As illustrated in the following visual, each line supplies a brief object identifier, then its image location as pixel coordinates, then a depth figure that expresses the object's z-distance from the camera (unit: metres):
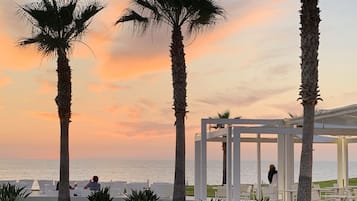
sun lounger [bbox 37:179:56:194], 23.88
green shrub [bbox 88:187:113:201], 19.05
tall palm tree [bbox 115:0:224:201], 17.97
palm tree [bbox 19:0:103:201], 19.83
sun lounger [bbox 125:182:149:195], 23.77
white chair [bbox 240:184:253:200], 22.66
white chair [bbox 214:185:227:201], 22.46
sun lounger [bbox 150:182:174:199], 23.23
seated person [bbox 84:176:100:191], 23.12
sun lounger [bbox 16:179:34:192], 23.97
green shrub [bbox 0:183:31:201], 18.20
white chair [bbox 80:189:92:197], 23.10
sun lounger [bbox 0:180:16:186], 23.16
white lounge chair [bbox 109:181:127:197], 23.45
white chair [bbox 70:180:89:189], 24.67
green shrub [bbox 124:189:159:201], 17.89
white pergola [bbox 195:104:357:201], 17.39
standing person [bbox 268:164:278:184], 22.75
